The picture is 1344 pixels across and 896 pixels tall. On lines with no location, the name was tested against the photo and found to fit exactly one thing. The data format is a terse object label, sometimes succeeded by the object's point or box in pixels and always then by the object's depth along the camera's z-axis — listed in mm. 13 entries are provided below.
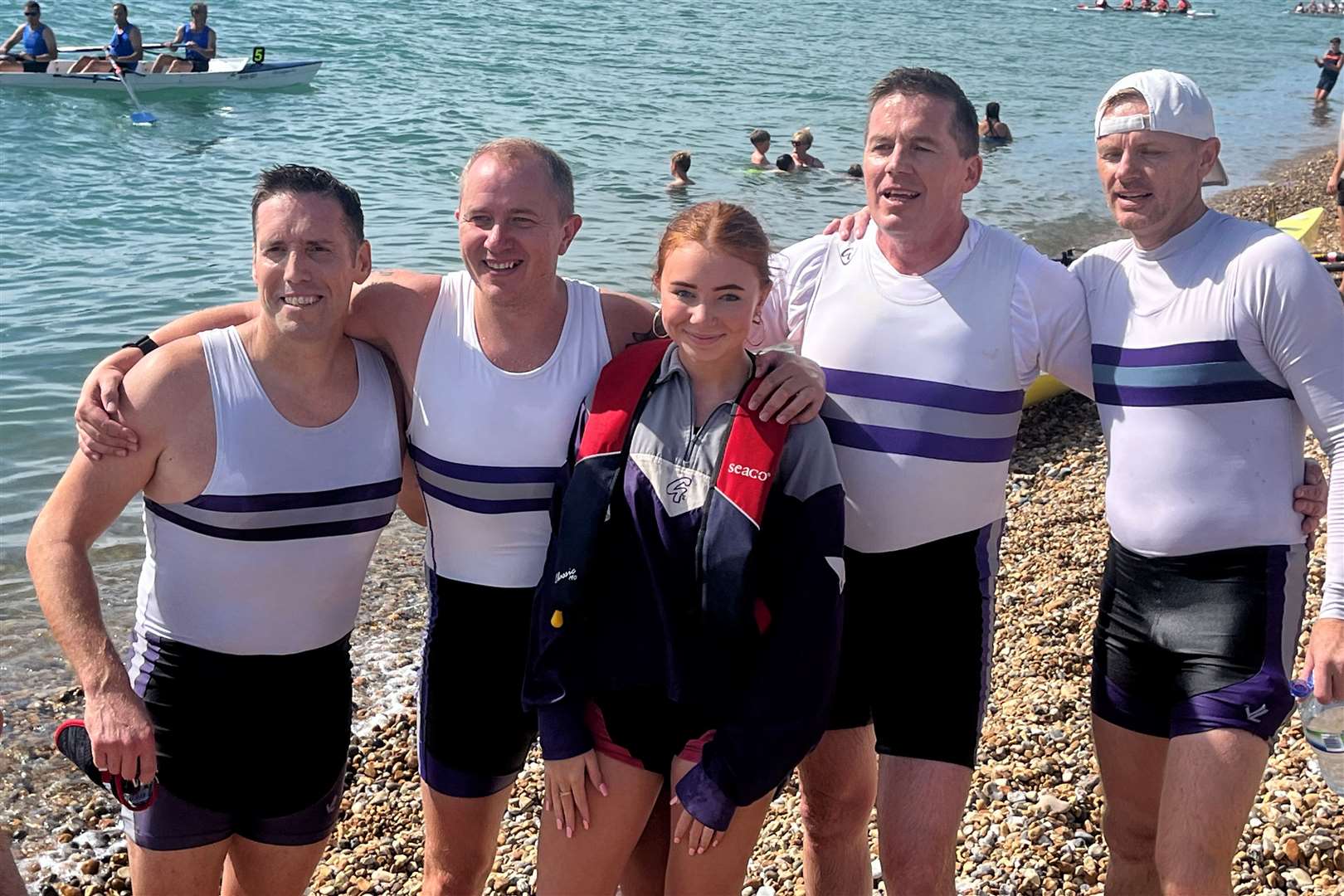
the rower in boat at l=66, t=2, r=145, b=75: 21375
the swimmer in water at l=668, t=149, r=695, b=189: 17094
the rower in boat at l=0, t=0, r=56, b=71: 20734
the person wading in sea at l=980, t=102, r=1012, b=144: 22094
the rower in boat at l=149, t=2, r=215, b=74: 22438
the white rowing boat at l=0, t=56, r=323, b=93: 20938
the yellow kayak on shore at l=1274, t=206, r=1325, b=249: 11910
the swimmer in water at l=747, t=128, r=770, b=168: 18484
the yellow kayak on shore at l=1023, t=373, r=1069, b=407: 8859
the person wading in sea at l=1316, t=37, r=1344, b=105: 29031
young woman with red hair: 2850
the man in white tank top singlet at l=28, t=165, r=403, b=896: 3094
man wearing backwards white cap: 3049
